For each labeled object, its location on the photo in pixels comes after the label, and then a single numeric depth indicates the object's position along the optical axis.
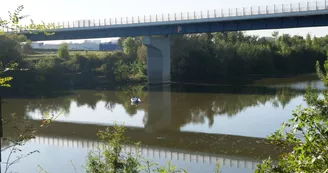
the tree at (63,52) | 76.25
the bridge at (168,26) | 48.88
